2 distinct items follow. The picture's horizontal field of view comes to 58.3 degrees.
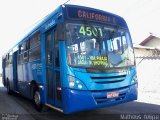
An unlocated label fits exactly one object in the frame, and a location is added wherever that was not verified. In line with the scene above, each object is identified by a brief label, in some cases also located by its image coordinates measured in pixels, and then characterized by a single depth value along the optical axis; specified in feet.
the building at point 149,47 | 53.45
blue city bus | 12.61
